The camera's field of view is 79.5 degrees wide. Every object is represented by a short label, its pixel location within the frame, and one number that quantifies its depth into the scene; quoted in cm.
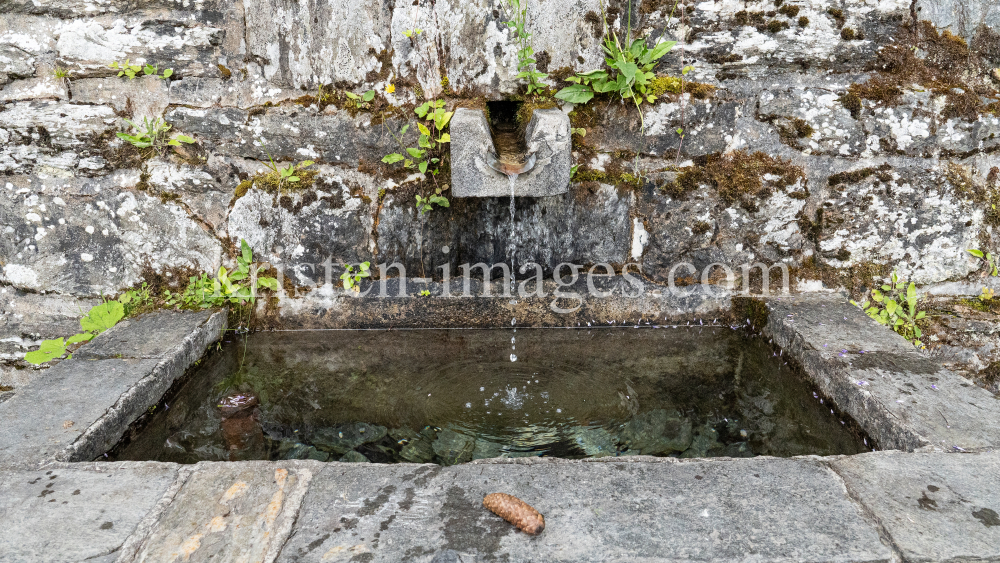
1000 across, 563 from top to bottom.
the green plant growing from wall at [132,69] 261
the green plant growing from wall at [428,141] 268
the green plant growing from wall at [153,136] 269
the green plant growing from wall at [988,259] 284
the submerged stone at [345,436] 202
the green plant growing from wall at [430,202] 275
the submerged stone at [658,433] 201
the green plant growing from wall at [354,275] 285
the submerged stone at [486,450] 198
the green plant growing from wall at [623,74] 260
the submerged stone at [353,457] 196
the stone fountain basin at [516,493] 132
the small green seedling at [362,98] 268
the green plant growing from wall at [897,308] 286
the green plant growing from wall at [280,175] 275
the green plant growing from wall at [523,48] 258
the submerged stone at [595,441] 199
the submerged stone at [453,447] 196
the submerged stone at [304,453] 196
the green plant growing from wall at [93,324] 270
